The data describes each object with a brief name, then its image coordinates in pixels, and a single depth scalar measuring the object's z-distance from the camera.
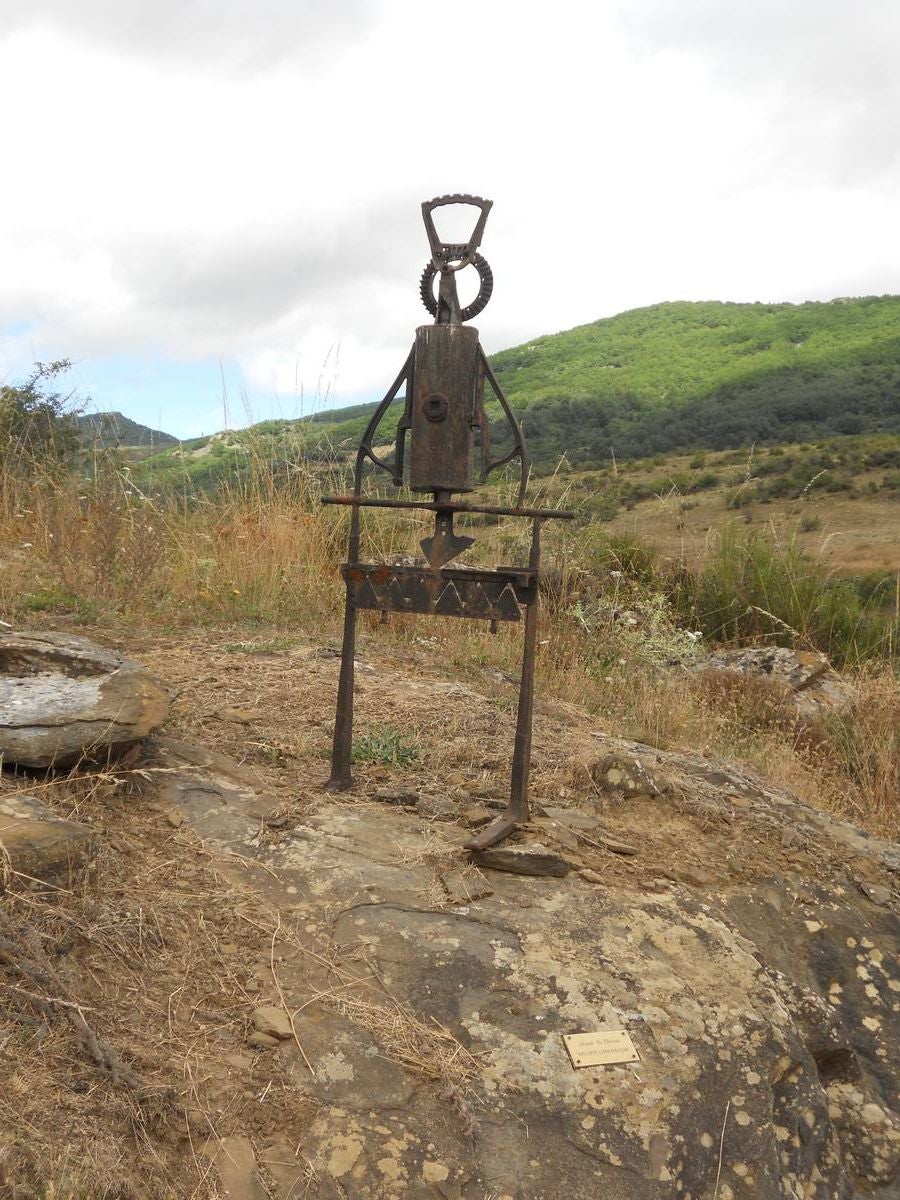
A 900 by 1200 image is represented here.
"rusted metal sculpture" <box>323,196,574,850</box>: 2.85
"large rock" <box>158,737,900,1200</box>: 1.88
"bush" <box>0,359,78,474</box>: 6.95
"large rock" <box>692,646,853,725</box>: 6.02
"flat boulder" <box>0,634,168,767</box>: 2.69
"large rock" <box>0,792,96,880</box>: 2.17
